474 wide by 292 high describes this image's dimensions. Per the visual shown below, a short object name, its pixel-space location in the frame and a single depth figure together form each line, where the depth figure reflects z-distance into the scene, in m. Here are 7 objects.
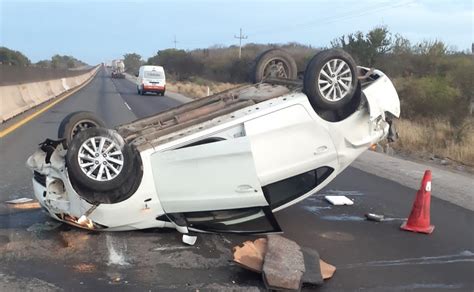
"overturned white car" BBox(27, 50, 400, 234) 5.13
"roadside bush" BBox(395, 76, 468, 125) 22.50
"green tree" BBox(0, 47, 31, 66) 83.31
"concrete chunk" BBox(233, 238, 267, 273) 4.64
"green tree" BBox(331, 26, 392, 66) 38.53
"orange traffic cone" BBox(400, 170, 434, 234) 6.38
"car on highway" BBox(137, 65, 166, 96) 38.75
